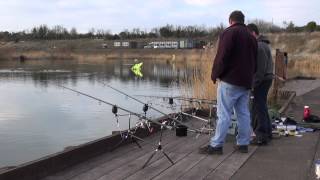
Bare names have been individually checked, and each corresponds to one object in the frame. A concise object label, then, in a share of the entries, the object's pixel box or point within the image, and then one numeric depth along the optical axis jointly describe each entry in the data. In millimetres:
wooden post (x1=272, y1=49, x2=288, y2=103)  10810
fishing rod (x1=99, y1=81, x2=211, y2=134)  6223
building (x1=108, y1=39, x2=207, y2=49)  70904
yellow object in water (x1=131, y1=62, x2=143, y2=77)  29854
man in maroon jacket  5193
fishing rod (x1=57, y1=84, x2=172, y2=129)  5665
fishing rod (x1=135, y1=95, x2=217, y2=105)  7377
